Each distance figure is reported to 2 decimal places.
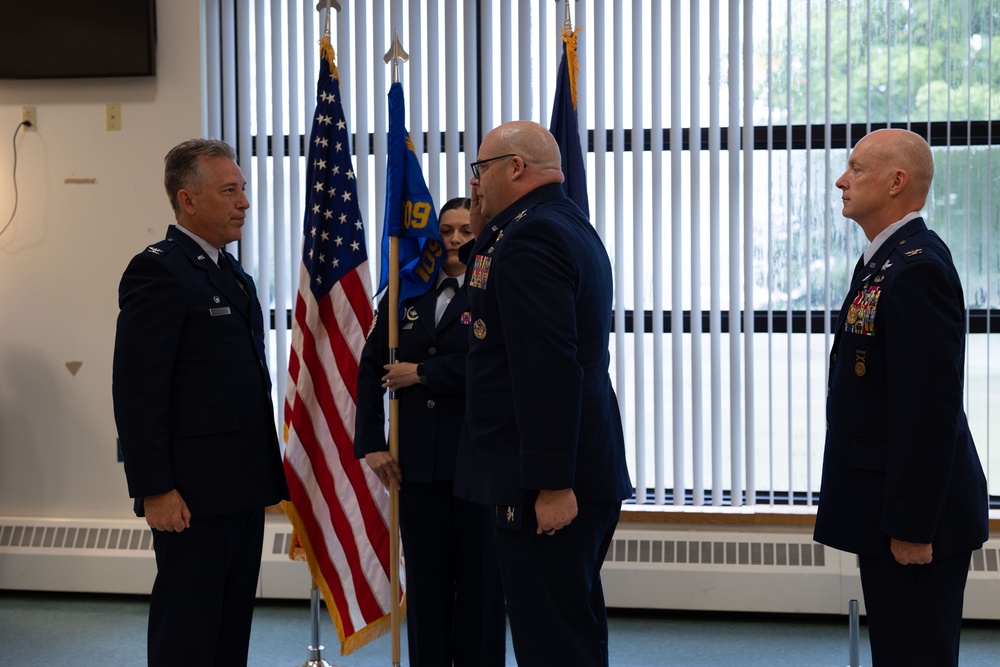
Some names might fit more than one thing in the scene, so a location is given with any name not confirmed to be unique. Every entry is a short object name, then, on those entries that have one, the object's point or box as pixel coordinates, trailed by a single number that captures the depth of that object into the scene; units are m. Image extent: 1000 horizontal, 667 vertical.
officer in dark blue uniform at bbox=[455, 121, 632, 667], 2.06
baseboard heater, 4.00
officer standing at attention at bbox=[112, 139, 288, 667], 2.47
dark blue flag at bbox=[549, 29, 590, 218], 3.48
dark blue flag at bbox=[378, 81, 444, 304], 3.16
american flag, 3.37
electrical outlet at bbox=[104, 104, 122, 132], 4.44
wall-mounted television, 4.36
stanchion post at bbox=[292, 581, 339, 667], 3.47
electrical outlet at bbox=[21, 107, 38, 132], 4.49
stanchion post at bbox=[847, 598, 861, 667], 3.21
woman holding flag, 2.90
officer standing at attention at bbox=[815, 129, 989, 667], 2.08
